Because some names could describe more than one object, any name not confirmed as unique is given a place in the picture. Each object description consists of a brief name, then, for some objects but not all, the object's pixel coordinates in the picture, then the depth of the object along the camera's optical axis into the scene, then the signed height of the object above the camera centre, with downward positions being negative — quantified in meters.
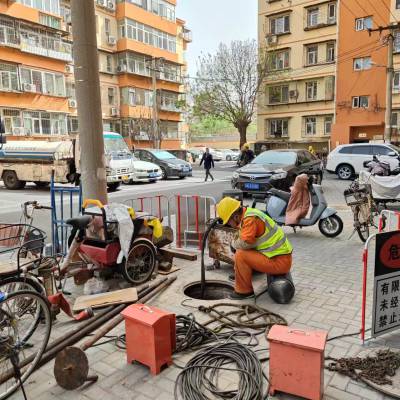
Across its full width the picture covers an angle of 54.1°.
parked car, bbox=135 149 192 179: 20.72 -1.27
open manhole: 5.10 -2.00
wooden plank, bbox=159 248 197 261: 6.16 -1.84
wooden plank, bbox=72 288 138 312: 4.30 -1.78
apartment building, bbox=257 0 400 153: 28.59 +4.89
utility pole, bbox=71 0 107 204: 5.50 +0.57
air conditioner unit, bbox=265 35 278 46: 32.91 +8.10
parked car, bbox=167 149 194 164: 33.55 -1.34
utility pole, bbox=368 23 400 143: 21.55 +2.79
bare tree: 30.69 +4.24
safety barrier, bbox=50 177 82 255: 5.77 -1.33
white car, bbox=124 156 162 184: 18.53 -1.58
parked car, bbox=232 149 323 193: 11.86 -1.07
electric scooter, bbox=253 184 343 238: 7.26 -1.43
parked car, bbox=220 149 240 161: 48.16 -2.28
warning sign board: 3.30 -1.28
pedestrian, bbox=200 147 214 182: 19.48 -1.15
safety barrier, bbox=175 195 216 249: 6.70 -1.38
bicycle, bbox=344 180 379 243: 6.91 -1.27
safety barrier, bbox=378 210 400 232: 4.34 -0.99
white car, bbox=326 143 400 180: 17.66 -0.96
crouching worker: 4.29 -1.20
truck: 15.51 -0.93
